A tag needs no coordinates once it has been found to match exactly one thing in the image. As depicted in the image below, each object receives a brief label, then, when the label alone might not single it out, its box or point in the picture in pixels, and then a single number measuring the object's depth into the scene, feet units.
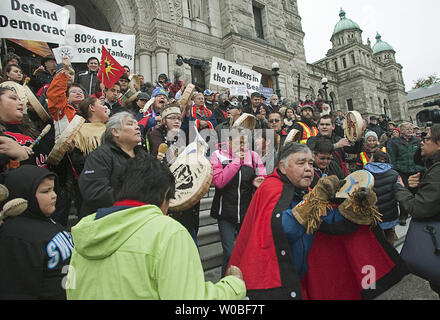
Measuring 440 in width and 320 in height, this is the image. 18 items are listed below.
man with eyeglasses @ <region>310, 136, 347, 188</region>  10.75
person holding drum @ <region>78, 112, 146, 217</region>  7.39
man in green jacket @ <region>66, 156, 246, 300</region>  3.80
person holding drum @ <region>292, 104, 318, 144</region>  17.72
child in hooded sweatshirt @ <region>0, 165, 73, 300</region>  5.42
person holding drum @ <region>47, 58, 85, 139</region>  11.03
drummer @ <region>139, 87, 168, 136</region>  14.52
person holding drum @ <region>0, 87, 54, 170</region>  7.82
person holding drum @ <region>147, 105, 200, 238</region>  11.42
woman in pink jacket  10.74
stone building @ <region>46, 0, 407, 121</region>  39.91
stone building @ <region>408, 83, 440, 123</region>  185.78
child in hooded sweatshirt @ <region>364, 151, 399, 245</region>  11.06
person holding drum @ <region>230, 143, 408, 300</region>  6.42
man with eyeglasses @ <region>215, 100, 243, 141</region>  16.86
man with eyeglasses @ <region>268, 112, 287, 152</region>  17.28
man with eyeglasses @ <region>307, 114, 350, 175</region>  13.92
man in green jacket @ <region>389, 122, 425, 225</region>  20.34
